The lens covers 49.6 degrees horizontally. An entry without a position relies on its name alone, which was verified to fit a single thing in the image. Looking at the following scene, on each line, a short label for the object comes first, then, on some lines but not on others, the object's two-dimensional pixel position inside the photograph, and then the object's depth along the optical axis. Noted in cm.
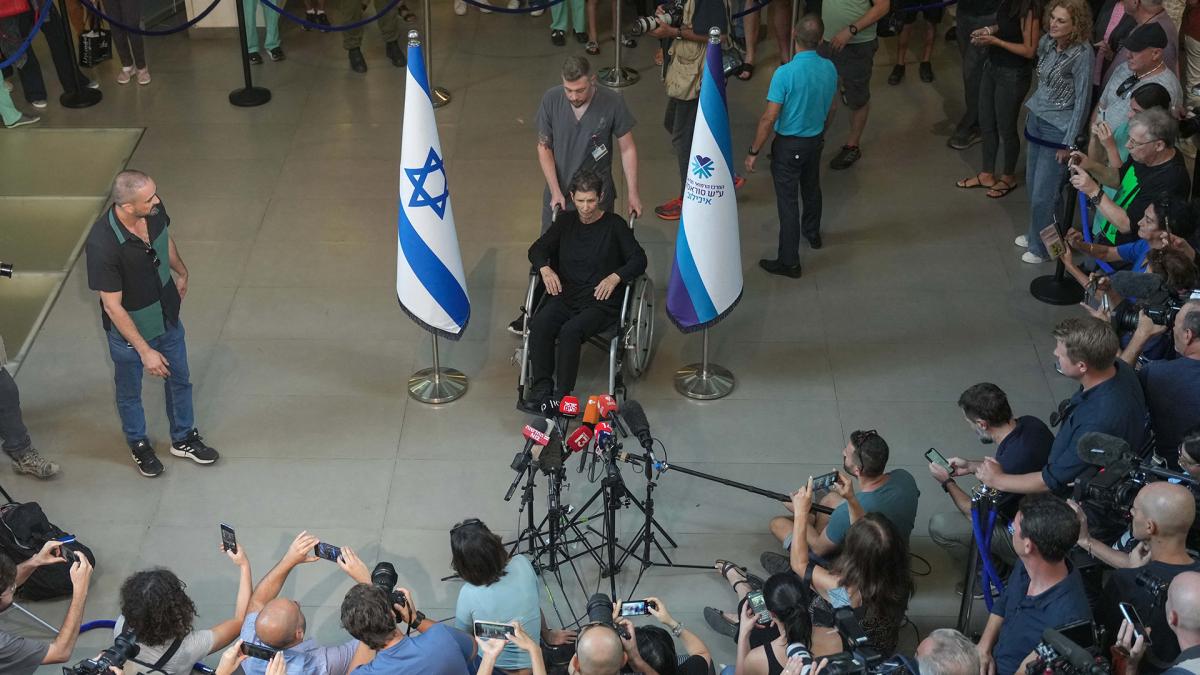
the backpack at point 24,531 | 479
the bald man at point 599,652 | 361
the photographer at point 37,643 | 403
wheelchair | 595
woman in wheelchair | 594
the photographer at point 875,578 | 425
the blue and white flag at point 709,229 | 575
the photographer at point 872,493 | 472
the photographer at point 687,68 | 750
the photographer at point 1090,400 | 459
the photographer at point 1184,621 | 361
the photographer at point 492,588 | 420
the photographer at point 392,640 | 384
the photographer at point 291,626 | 399
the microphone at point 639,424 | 488
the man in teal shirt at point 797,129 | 670
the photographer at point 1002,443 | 479
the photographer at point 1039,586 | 399
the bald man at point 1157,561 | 399
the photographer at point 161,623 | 403
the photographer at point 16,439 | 554
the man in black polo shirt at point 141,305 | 523
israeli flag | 570
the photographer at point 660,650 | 394
